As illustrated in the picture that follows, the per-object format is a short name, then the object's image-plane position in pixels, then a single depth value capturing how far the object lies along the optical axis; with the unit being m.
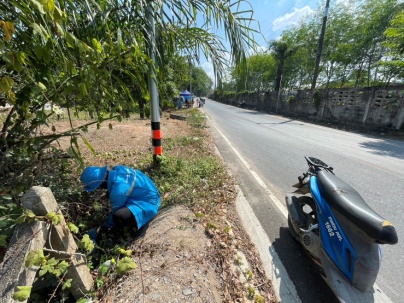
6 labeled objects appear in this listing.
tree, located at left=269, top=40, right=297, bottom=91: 23.53
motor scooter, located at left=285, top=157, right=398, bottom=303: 1.57
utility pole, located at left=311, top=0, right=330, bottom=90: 15.58
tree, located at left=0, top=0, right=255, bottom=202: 0.95
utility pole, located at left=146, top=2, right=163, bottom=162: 3.32
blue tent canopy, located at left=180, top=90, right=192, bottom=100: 23.78
